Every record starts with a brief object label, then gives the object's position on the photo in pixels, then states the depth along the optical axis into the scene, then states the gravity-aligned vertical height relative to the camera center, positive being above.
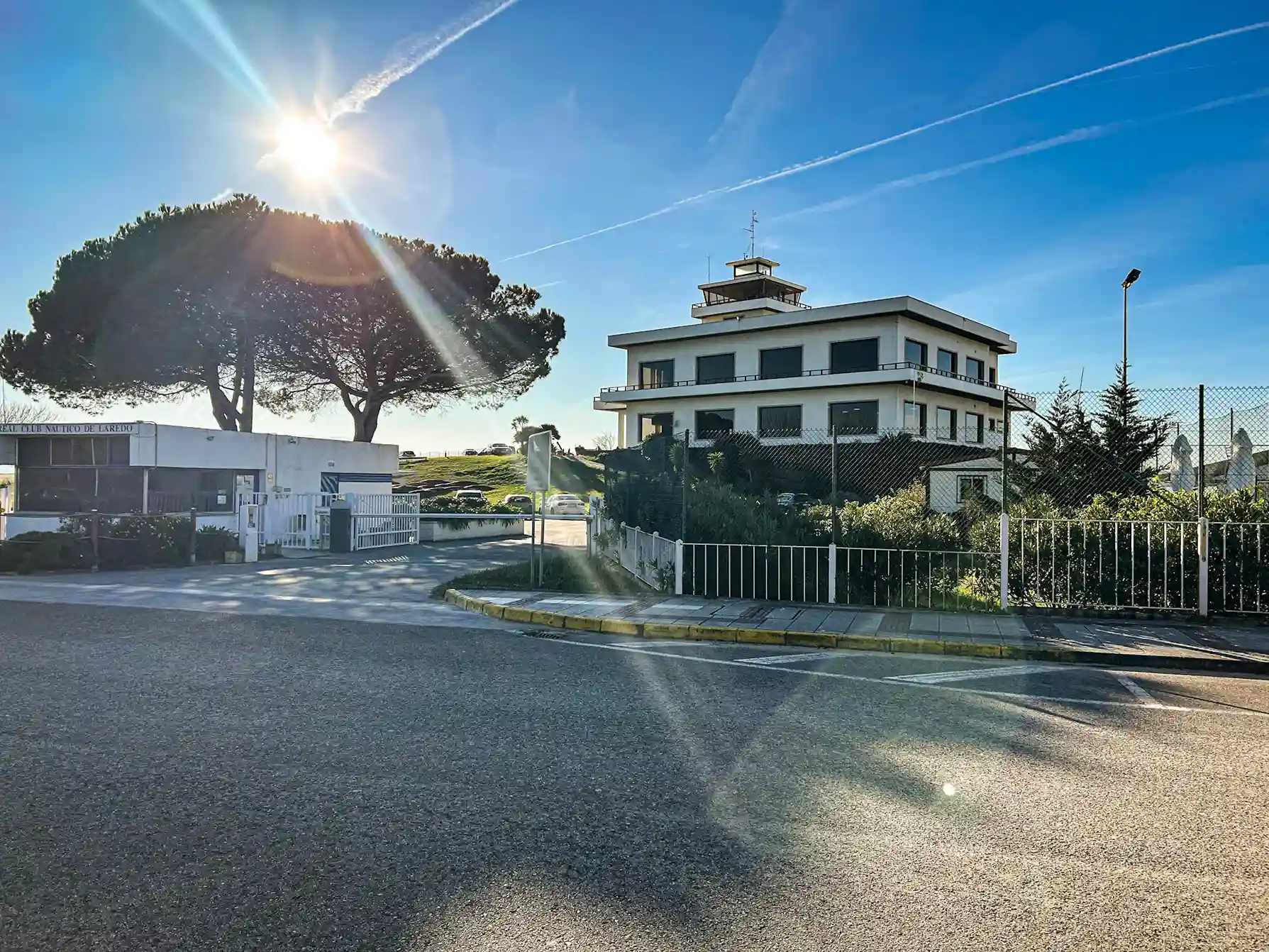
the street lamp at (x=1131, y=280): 28.25 +6.89
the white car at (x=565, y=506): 46.03 -0.55
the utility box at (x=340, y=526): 24.69 -0.90
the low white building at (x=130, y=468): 23.75 +0.64
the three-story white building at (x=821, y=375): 45.59 +6.66
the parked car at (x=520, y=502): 48.10 -0.42
